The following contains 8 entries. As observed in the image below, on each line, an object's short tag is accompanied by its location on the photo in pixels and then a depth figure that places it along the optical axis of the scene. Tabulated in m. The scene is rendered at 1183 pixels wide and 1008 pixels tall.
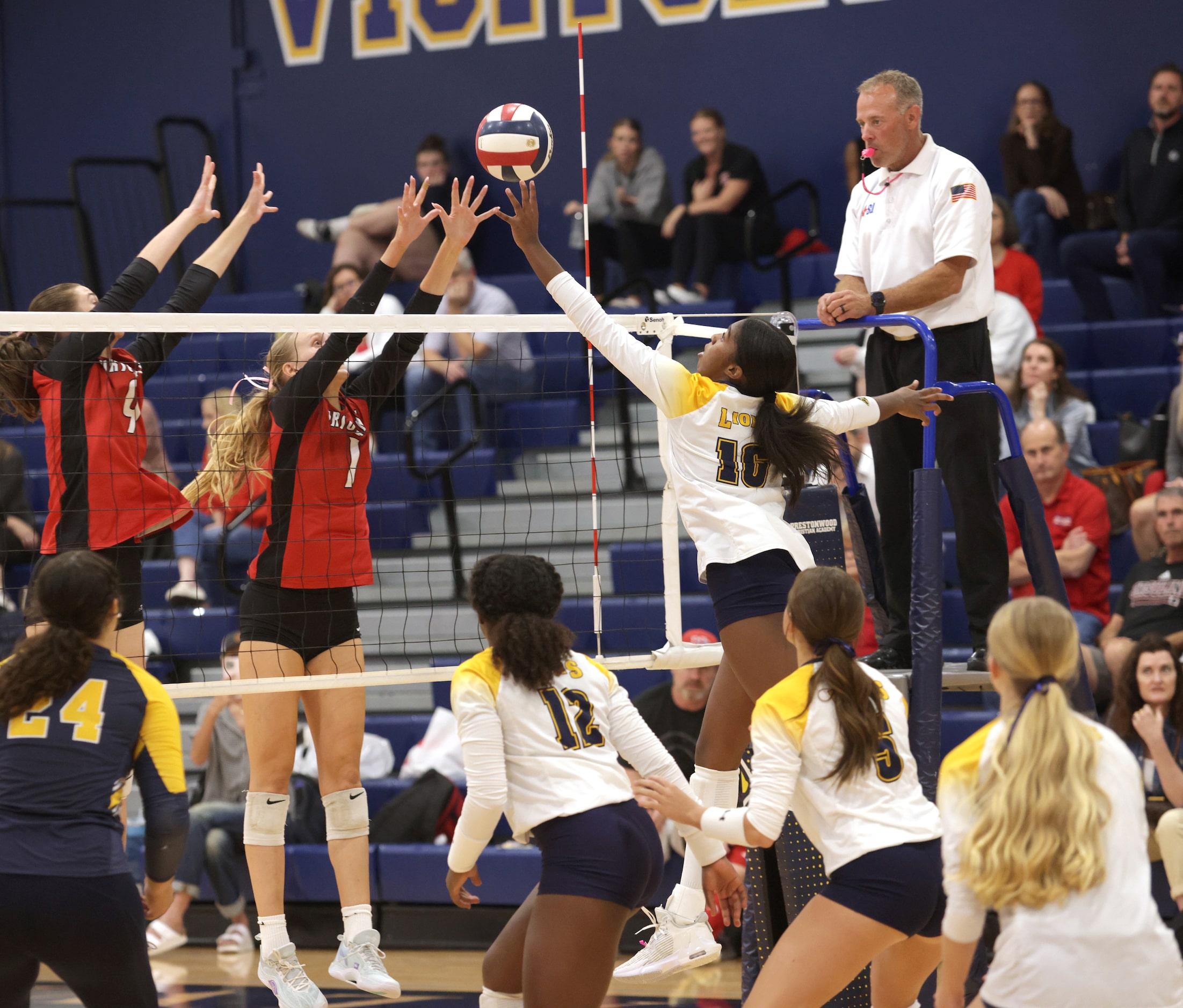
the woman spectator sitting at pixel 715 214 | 20.41
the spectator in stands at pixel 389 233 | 21.16
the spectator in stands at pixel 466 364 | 19.36
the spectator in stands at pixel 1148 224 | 18.64
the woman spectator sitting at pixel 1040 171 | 19.58
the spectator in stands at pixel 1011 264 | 17.97
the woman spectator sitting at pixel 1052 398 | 16.69
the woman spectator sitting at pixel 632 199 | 21.34
